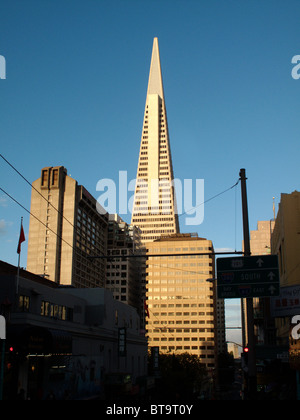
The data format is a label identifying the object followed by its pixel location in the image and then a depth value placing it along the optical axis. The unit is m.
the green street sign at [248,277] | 20.66
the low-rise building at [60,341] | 30.05
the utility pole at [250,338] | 18.45
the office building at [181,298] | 167.12
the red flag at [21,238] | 32.38
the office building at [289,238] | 41.88
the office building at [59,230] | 145.75
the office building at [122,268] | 183.25
